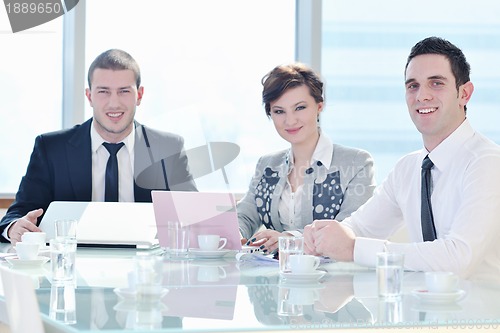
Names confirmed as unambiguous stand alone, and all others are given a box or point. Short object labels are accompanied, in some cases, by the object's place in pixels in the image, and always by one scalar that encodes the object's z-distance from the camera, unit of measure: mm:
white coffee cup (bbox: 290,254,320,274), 2172
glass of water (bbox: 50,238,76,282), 2027
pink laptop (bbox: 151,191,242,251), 2752
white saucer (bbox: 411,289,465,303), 1765
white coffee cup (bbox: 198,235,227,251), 2781
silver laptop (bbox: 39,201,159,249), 2979
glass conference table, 1539
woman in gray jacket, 3482
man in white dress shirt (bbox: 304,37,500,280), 2445
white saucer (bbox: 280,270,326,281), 2139
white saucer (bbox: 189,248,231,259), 2736
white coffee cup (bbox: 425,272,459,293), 1803
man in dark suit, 3629
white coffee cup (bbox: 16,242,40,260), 2402
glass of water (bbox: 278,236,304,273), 2266
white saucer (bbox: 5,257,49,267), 2352
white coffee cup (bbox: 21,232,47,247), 2641
